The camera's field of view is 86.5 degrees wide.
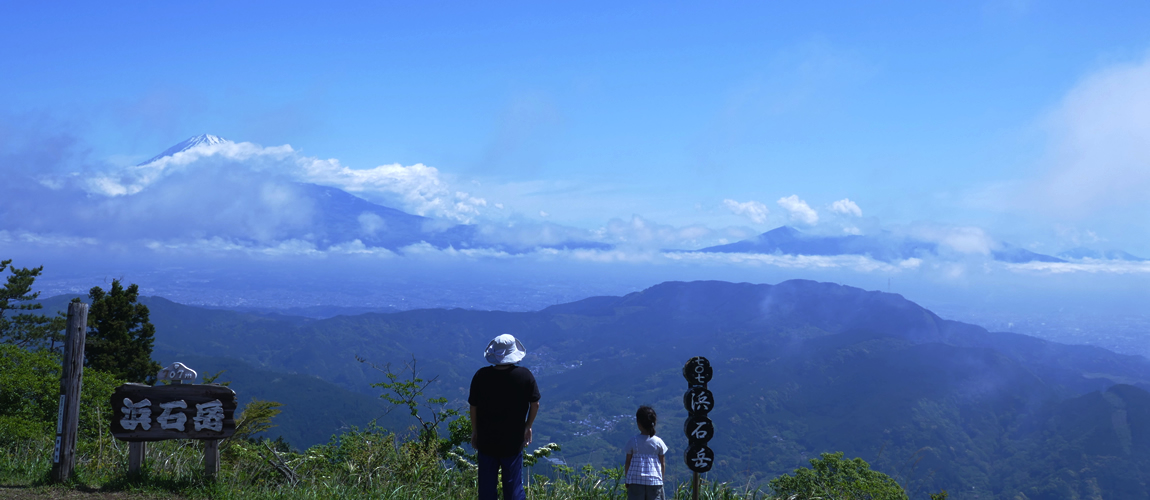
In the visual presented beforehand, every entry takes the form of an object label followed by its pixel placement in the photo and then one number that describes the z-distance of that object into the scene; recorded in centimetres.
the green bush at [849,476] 1972
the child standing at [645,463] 615
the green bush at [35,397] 973
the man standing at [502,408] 569
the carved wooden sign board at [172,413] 721
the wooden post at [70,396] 705
